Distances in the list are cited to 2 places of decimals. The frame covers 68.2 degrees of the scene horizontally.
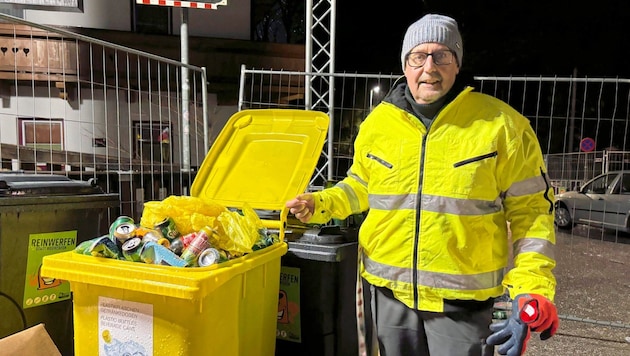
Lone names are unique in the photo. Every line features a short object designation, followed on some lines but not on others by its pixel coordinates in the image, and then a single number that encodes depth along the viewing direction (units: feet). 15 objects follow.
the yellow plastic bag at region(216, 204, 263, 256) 6.31
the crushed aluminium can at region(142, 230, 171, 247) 5.99
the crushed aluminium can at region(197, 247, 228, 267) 5.76
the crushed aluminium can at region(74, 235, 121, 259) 6.03
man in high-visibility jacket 5.47
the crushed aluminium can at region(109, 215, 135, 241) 6.22
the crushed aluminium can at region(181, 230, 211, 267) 5.73
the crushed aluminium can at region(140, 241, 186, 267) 5.71
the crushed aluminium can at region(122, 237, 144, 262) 5.88
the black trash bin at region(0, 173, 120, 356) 7.51
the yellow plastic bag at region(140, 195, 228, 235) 6.43
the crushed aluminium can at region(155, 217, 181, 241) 6.21
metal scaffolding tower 16.42
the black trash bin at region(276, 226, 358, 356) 7.70
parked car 27.61
